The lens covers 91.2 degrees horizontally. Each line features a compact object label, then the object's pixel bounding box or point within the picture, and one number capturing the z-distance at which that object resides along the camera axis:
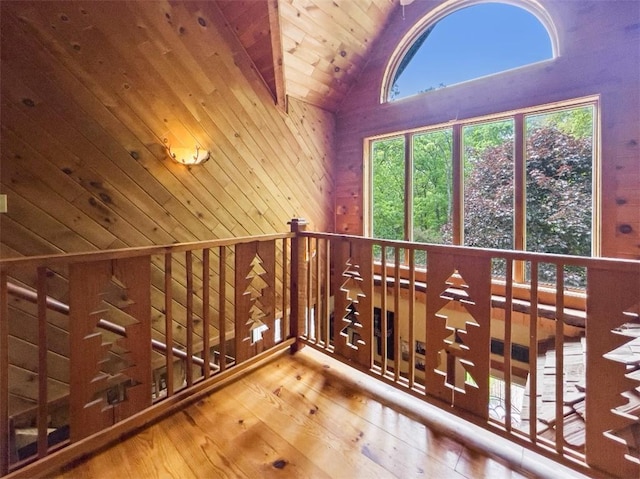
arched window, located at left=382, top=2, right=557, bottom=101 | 3.08
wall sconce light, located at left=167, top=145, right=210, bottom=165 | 2.84
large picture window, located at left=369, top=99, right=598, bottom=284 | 2.88
